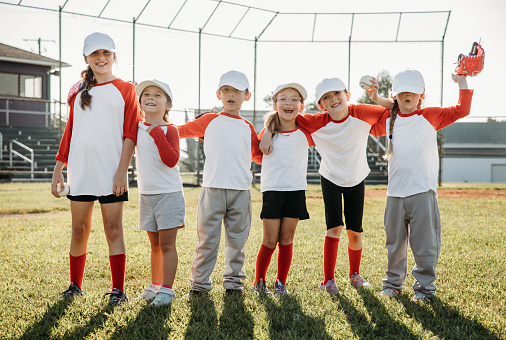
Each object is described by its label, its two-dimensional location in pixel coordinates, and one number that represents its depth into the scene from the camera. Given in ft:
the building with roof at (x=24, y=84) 64.13
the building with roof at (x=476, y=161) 110.83
